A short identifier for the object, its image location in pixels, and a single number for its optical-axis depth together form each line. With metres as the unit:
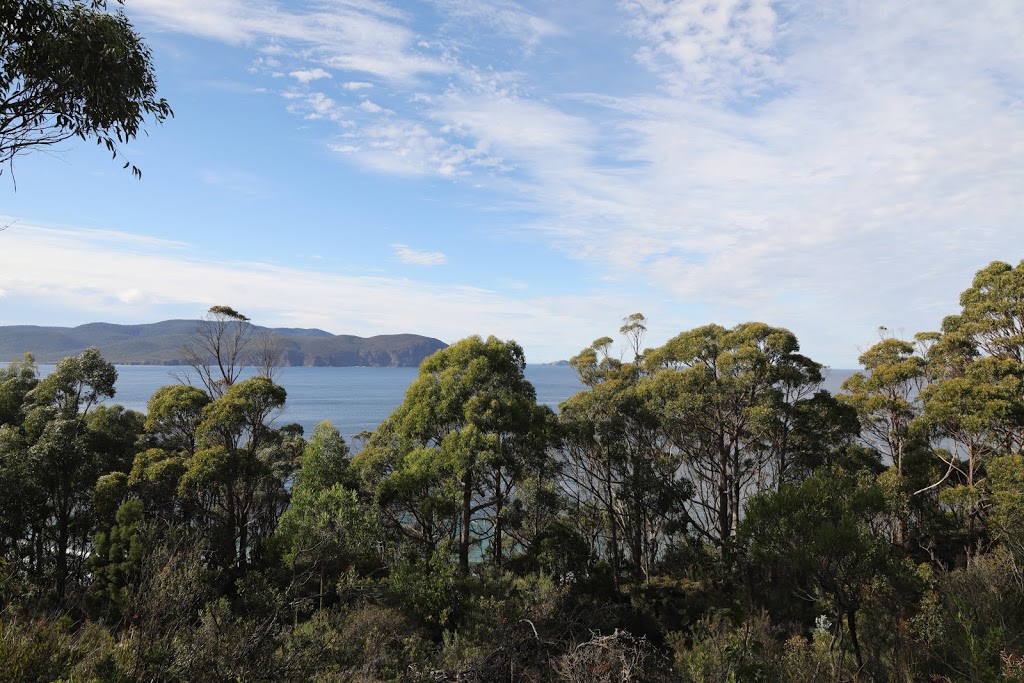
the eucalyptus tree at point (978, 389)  17.14
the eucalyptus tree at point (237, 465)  16.36
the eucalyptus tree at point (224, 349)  26.23
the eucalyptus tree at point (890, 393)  21.61
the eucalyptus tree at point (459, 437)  15.73
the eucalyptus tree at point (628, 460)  20.77
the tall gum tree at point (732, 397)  20.42
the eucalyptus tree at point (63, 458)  16.64
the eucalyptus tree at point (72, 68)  6.67
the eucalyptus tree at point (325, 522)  15.23
